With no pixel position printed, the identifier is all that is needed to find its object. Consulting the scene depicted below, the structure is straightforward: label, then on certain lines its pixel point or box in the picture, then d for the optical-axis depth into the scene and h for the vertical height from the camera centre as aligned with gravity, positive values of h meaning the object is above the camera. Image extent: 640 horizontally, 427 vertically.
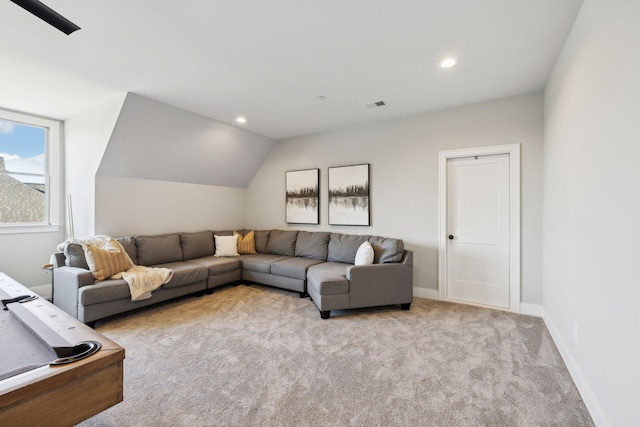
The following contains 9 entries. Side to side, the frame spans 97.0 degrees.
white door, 3.46 -0.23
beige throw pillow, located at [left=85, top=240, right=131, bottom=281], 3.10 -0.52
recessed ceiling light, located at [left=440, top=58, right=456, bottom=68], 2.56 +1.37
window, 3.78 +0.58
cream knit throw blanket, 3.12 -0.62
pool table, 1.00 -0.62
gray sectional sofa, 3.01 -0.74
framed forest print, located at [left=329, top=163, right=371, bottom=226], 4.33 +0.28
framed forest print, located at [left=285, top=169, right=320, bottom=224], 4.87 +0.29
